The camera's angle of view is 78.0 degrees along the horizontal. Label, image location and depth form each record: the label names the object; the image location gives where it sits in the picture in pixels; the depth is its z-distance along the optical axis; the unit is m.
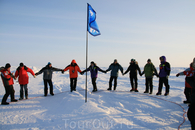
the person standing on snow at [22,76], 6.53
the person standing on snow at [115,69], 8.01
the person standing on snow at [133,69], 7.69
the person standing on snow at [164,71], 6.79
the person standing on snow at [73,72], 7.54
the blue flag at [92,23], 5.65
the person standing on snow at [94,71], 7.86
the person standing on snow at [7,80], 5.82
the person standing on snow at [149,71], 7.32
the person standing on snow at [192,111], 2.98
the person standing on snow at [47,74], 7.10
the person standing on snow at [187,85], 5.27
